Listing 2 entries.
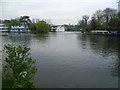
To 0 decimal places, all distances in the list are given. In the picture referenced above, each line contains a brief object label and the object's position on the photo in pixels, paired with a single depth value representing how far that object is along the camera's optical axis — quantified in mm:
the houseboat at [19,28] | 53955
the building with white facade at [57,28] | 73967
